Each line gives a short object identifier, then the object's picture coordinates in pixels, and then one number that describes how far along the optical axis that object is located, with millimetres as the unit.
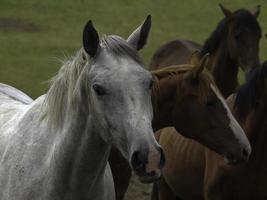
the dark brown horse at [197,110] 9797
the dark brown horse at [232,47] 16828
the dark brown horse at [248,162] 11062
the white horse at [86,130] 7025
